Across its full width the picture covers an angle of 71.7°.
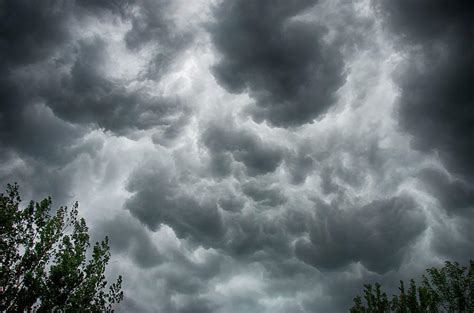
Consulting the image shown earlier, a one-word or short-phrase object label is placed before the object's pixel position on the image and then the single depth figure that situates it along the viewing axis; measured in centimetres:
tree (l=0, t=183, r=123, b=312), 3095
